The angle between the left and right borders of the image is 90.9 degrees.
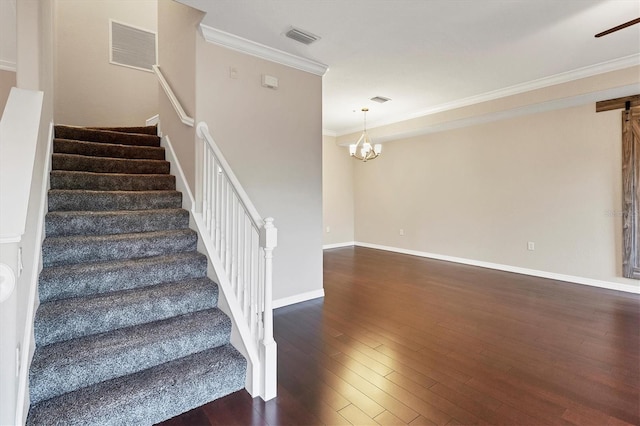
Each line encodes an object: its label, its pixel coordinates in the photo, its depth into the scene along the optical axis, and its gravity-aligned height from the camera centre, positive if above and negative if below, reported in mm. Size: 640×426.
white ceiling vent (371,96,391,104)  4910 +1732
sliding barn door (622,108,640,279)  3889 +235
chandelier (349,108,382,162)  5188 +1019
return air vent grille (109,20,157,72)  4855 +2597
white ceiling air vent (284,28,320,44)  2932 +1655
